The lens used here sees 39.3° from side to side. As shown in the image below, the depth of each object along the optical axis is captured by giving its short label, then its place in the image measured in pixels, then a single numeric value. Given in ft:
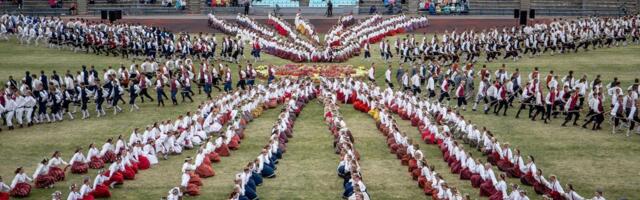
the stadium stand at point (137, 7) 207.21
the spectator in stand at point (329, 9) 197.57
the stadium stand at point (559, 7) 199.52
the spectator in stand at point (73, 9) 203.44
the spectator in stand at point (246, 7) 199.11
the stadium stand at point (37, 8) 206.80
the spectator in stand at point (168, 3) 210.06
